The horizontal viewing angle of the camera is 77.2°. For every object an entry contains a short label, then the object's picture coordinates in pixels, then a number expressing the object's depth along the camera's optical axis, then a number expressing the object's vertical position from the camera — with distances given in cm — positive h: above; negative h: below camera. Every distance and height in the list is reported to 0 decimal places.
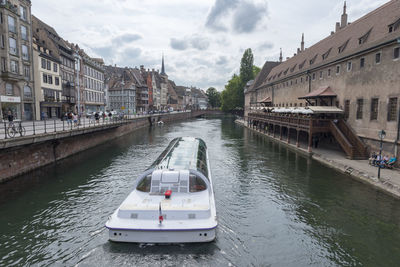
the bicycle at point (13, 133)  1579 -154
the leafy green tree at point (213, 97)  15975 +843
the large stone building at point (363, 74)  1823 +347
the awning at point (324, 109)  2361 +17
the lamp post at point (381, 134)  1533 -146
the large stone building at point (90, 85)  5282 +561
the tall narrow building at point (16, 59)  2916 +617
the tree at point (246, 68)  8094 +1386
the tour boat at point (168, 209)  803 -339
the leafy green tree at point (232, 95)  8787 +567
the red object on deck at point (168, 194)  950 -317
